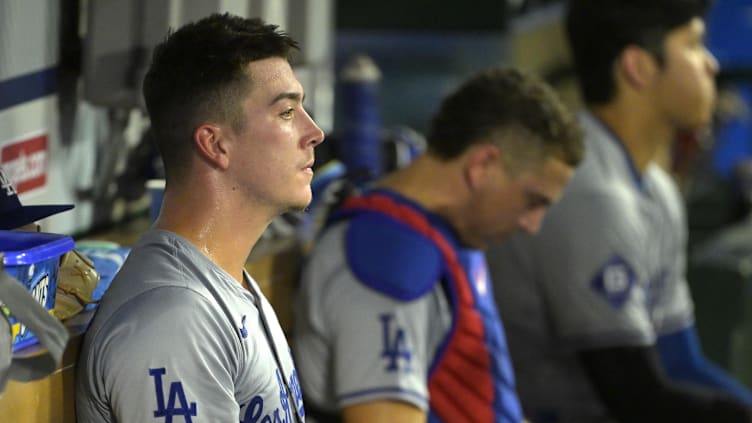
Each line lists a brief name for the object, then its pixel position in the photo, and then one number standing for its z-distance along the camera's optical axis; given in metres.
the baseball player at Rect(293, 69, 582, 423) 6.37
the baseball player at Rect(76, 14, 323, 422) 5.47
